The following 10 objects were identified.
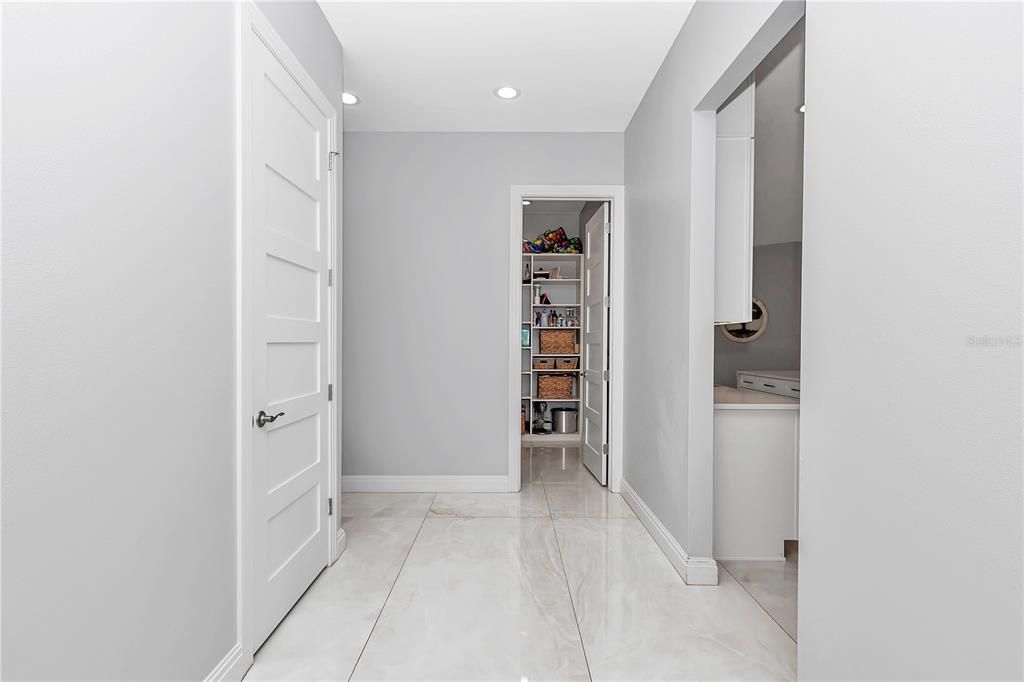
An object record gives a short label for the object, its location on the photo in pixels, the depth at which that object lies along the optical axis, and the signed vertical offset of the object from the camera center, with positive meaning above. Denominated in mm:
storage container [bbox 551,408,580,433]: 6609 -997
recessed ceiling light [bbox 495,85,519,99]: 3578 +1484
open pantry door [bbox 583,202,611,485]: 4414 -138
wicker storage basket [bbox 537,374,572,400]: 6586 -625
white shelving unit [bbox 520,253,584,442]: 6523 +299
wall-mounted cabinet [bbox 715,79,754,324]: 2814 +608
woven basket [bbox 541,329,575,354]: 6551 -105
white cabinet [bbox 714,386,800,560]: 2883 -680
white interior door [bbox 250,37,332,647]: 2040 -20
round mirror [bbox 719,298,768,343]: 5254 +51
